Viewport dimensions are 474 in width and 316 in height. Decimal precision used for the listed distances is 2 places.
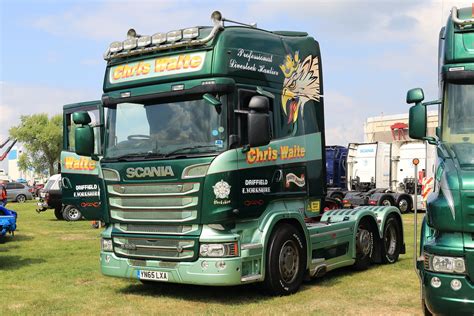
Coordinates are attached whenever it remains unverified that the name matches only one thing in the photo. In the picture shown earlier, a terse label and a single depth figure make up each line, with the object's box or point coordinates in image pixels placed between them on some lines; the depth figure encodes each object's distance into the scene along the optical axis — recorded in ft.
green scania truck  24.35
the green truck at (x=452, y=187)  16.63
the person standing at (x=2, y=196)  50.81
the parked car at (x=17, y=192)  139.95
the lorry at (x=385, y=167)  85.66
